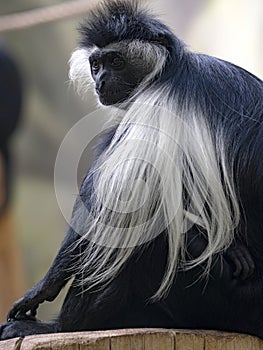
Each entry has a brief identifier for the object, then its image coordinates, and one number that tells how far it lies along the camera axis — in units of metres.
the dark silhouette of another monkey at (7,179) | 6.53
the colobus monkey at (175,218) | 4.49
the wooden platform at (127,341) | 4.36
